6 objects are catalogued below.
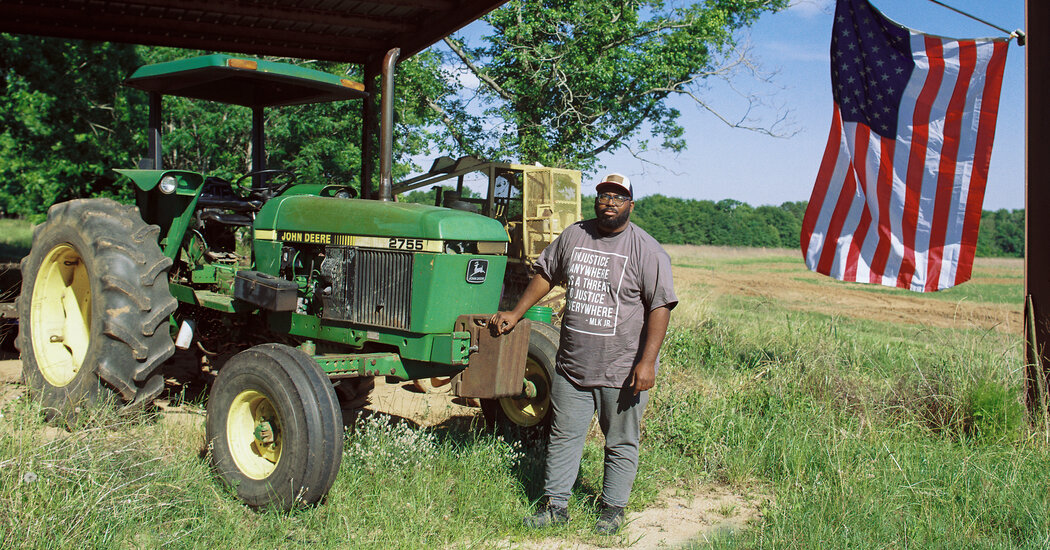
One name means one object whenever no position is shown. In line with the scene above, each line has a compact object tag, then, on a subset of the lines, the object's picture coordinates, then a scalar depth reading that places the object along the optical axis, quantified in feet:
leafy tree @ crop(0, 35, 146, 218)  51.37
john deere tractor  13.44
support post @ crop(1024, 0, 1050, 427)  18.60
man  12.89
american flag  18.74
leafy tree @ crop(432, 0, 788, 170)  47.57
